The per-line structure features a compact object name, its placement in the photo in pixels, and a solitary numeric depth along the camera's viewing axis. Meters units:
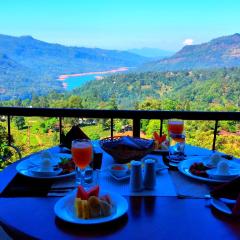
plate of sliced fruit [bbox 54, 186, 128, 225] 1.08
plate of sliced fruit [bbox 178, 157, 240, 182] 1.45
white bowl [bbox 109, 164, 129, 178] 1.49
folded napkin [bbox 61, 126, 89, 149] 1.96
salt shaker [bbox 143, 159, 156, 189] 1.37
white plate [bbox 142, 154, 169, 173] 1.61
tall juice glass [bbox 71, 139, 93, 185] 1.39
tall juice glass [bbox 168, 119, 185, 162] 1.72
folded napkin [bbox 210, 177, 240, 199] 1.26
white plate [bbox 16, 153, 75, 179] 1.49
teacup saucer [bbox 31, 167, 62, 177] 1.48
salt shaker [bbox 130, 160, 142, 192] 1.35
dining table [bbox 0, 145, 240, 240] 1.01
